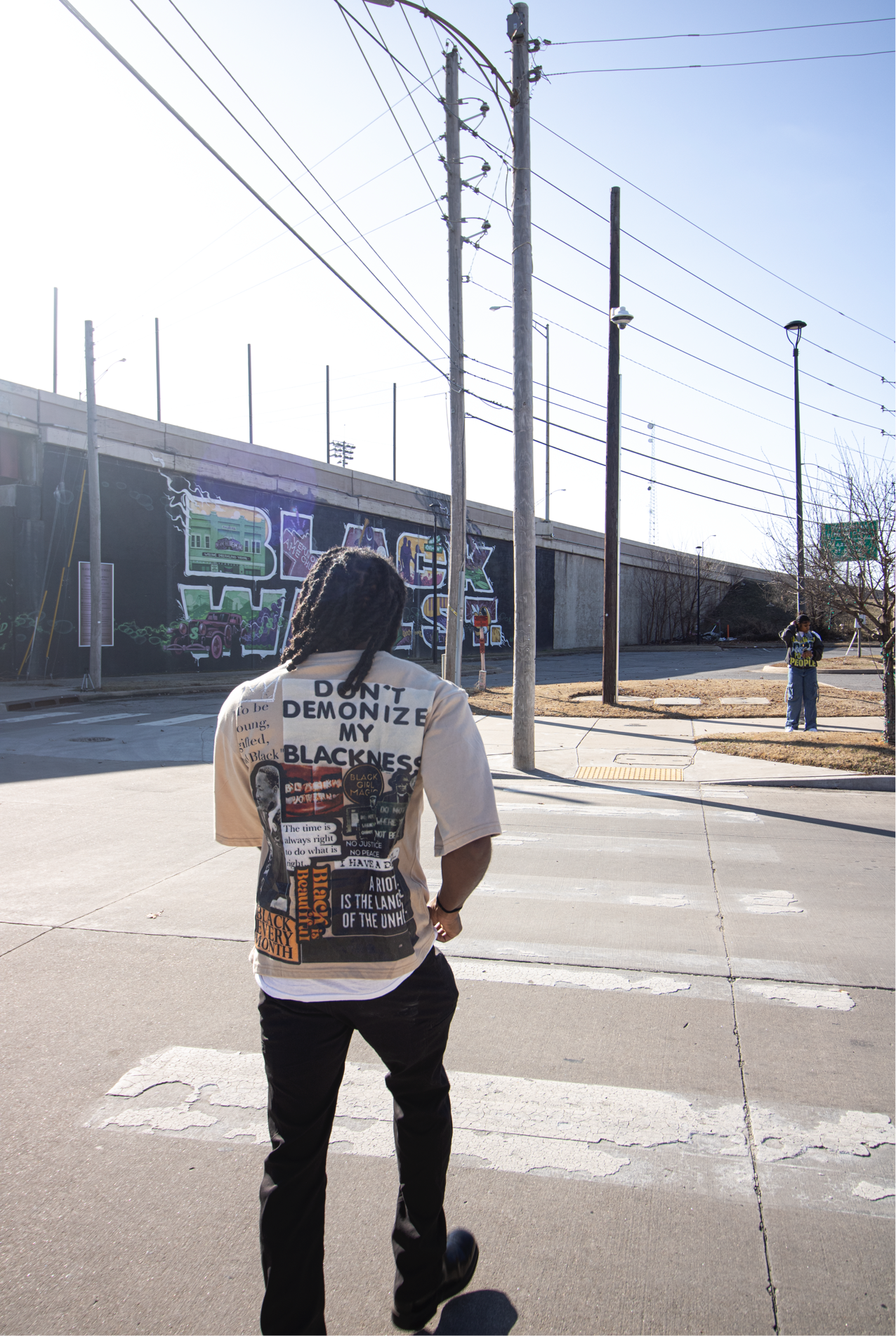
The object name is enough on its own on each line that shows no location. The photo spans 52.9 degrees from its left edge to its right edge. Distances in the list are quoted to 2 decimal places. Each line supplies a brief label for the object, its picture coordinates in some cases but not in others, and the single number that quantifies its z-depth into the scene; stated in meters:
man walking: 1.98
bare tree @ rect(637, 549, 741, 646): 51.06
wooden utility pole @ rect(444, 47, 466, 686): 14.63
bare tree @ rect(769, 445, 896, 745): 11.78
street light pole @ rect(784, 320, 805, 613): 15.45
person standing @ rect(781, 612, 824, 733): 12.56
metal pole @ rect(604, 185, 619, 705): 17.12
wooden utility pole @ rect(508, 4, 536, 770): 10.77
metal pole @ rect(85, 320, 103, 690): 21.02
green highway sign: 12.54
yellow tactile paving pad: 10.47
